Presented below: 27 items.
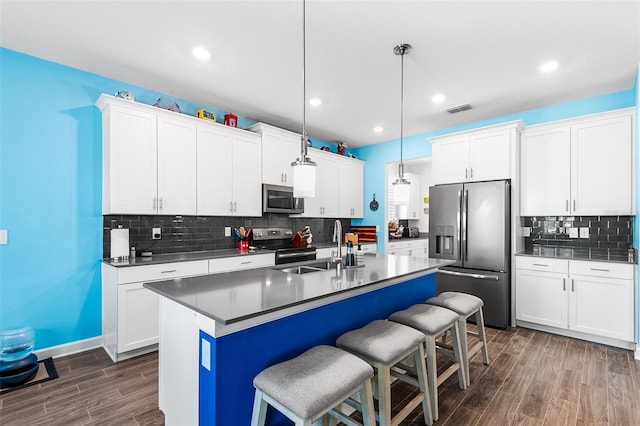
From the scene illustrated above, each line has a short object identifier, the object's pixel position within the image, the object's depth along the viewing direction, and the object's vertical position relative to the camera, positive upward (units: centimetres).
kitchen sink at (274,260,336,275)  247 -45
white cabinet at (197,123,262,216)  364 +51
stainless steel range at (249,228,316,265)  409 -46
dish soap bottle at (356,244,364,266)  256 -38
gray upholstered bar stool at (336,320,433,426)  168 -76
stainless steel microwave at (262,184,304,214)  426 +18
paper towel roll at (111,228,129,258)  306 -30
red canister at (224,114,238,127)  399 +119
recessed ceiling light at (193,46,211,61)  264 +138
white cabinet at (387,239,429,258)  576 -66
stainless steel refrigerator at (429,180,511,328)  375 -34
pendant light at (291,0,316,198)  204 +25
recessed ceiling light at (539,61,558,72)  284 +137
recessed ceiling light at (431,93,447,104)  359 +135
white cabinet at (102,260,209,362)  278 -89
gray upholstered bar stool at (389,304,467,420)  206 -79
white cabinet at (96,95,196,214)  298 +55
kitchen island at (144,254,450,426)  144 -62
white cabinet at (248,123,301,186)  426 +86
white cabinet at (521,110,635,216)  335 +53
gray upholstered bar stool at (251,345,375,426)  125 -74
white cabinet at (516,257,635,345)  313 -90
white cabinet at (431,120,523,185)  384 +78
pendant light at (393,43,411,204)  266 +23
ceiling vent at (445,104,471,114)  391 +134
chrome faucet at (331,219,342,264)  257 -31
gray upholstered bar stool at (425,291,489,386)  248 -80
